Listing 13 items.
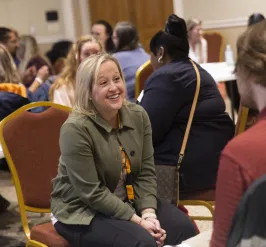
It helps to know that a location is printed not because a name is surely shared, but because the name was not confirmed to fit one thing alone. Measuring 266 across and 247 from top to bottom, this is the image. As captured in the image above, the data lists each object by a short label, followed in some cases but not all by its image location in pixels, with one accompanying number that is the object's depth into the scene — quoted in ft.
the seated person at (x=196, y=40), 24.73
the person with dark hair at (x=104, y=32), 24.33
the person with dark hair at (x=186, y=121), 10.45
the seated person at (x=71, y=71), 14.80
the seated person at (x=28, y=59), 23.13
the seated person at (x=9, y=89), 14.41
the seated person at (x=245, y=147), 4.73
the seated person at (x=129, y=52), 17.37
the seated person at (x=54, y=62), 17.62
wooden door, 35.32
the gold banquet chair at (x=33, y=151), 9.88
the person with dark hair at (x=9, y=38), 22.50
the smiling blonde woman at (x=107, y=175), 8.51
